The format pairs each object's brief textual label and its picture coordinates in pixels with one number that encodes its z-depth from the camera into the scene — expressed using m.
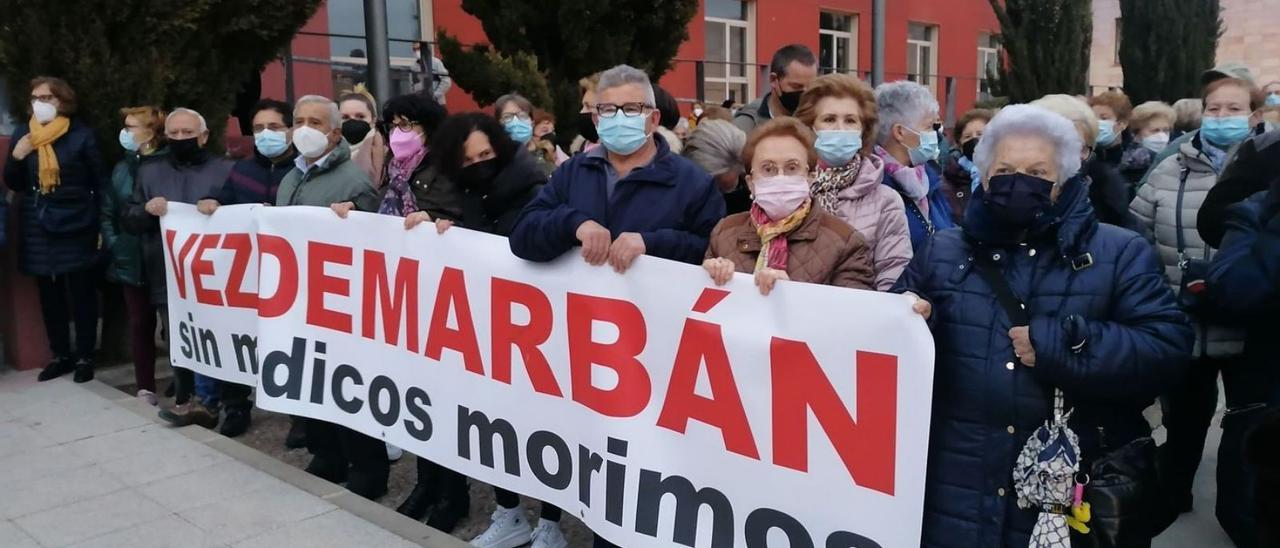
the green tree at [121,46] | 6.38
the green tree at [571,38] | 8.45
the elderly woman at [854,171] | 2.99
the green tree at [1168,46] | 18.98
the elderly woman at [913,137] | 3.48
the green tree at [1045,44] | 16.77
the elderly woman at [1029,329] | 2.23
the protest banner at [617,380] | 2.58
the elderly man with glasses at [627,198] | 3.20
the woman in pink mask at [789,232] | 2.81
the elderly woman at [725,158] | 3.87
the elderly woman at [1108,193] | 3.74
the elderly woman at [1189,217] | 3.88
